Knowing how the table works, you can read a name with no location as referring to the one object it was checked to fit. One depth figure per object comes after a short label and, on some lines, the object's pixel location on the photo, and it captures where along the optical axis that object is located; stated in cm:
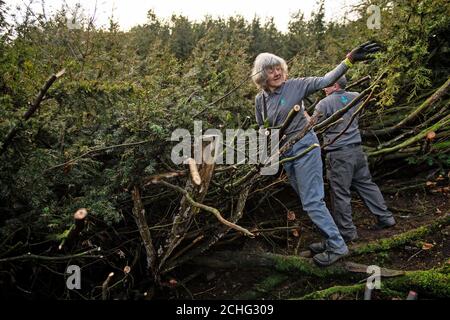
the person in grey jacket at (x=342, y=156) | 380
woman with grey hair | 319
